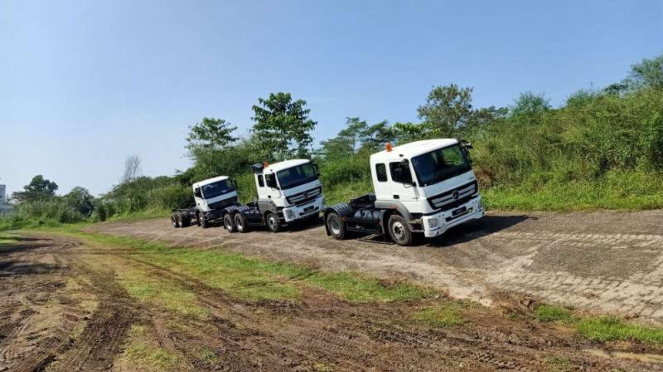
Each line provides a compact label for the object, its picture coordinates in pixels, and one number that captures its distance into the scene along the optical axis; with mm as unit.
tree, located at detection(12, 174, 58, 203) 86938
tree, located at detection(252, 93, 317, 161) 31328
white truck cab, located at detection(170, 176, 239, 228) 23000
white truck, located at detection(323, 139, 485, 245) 10914
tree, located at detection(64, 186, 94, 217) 63284
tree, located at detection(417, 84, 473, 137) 40250
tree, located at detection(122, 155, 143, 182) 55162
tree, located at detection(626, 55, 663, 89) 17069
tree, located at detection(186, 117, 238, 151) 39906
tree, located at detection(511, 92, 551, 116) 20356
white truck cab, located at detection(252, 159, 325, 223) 16828
